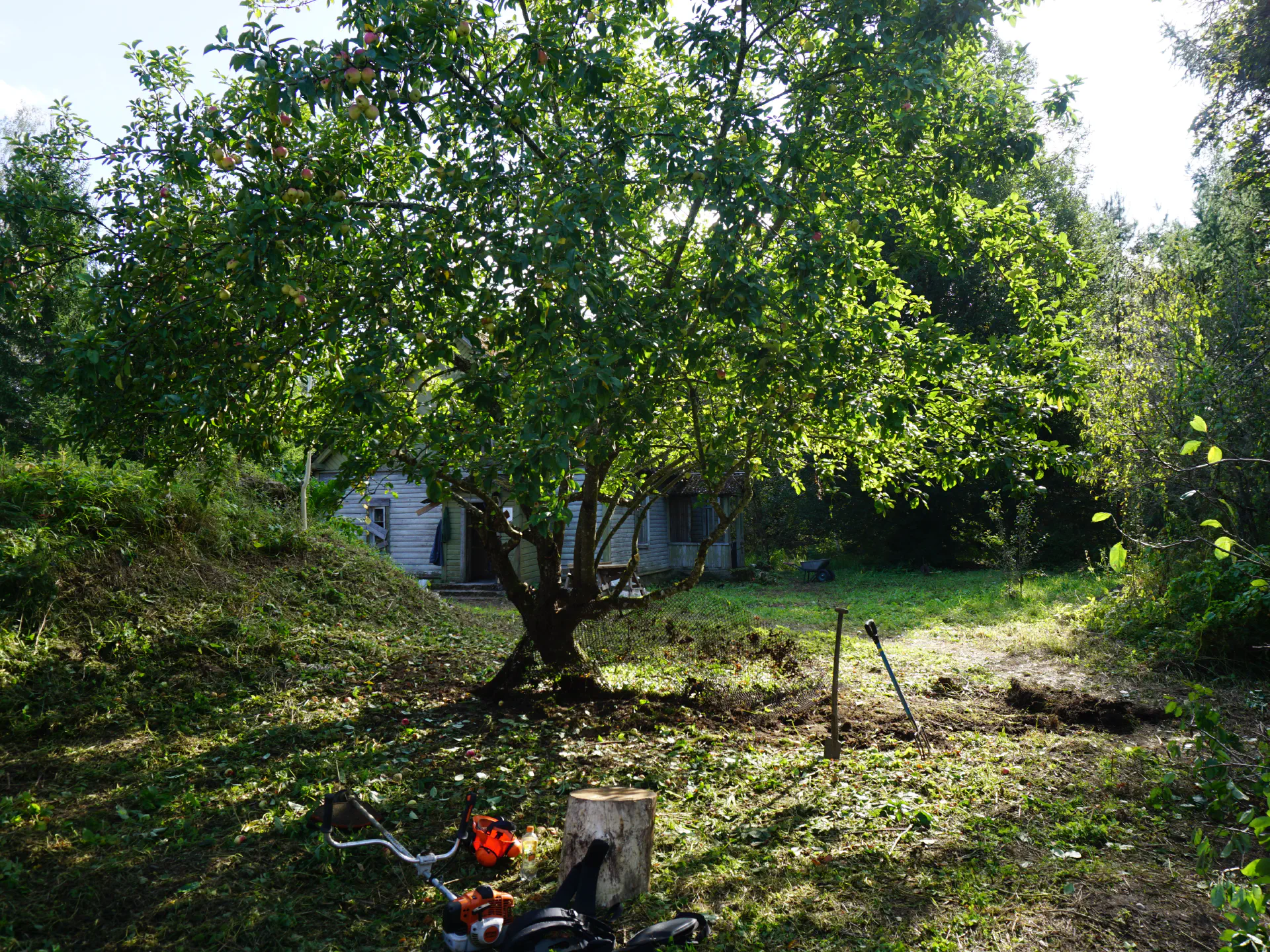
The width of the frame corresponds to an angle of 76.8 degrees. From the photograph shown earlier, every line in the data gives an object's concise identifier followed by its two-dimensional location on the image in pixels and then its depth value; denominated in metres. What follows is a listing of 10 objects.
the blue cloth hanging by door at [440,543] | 18.41
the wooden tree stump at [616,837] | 4.03
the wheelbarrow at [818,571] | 22.84
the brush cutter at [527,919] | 3.22
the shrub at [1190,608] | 8.44
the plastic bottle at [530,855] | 4.32
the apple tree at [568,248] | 4.42
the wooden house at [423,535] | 18.27
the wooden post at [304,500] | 11.54
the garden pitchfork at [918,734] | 6.20
